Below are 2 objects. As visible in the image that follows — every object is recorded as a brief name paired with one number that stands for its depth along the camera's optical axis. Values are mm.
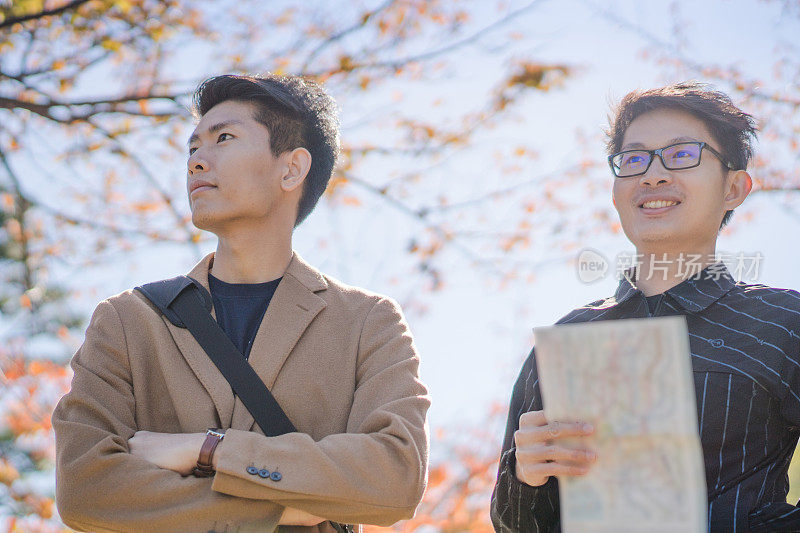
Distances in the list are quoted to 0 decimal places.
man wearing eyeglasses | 2176
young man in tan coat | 2254
